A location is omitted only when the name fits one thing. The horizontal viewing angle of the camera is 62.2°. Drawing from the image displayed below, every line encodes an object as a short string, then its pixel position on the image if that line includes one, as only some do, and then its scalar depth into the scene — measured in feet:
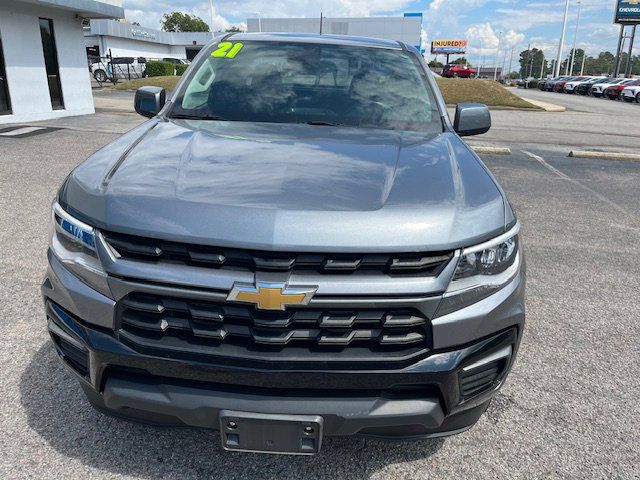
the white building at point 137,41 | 169.27
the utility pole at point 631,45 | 206.28
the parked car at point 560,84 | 161.31
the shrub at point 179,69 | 133.01
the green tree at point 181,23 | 348.18
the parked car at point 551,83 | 171.01
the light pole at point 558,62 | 210.47
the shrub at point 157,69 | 127.34
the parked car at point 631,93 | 114.83
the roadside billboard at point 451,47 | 338.95
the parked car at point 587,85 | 139.18
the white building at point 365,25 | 220.43
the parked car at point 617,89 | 122.72
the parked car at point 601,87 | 130.62
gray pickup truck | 5.72
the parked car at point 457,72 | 178.50
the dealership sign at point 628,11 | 188.55
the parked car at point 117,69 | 119.75
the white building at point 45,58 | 42.63
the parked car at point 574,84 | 149.13
